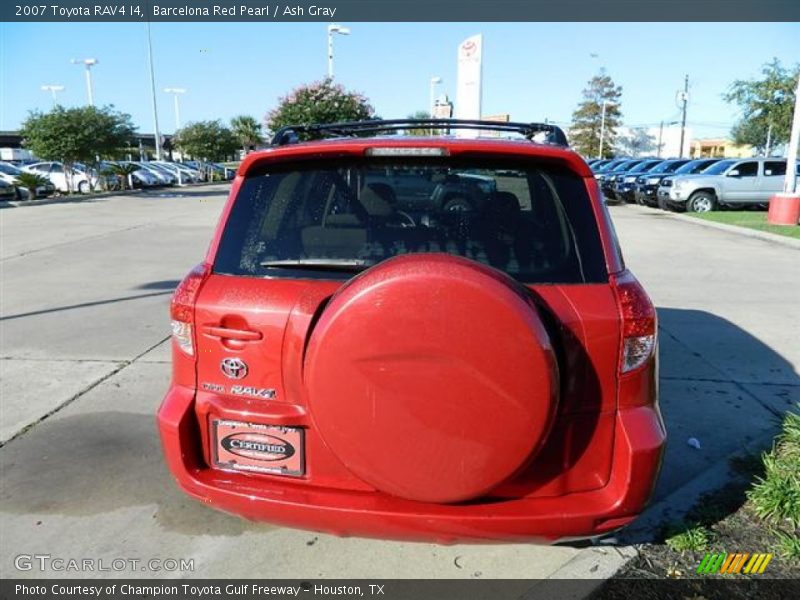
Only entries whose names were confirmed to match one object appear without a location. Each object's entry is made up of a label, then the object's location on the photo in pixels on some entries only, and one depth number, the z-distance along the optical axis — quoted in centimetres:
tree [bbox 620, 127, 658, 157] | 8594
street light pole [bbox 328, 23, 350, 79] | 3185
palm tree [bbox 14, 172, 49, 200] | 2411
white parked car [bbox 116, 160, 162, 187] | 3416
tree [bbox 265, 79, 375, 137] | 2189
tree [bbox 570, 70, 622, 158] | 7919
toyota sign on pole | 1867
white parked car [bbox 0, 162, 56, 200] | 2422
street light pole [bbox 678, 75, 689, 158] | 5859
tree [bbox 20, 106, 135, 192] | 2511
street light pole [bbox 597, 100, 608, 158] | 7556
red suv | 188
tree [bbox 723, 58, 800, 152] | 2578
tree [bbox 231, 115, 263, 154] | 4631
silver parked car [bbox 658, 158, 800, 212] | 1962
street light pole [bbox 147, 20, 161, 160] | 4003
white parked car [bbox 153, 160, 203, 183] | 4056
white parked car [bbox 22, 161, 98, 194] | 2834
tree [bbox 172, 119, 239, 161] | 4038
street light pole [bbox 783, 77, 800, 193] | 1483
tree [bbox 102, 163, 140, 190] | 3096
